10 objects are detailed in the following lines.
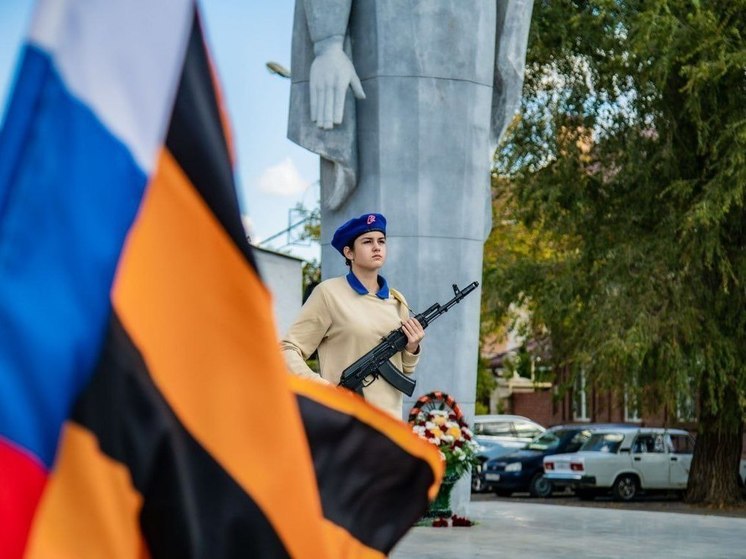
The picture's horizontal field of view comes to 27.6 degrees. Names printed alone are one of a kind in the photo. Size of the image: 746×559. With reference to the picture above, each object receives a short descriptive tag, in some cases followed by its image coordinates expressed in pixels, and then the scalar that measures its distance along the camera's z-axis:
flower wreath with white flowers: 12.20
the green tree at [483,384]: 47.56
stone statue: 12.59
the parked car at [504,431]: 34.41
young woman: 6.85
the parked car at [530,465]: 30.83
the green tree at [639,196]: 20.58
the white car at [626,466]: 28.69
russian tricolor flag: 1.57
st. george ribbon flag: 1.58
